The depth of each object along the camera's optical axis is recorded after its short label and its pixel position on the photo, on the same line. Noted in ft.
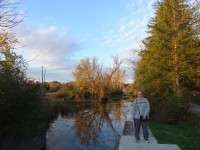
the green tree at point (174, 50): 38.35
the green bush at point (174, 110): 32.88
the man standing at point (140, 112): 19.38
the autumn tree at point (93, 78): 97.96
